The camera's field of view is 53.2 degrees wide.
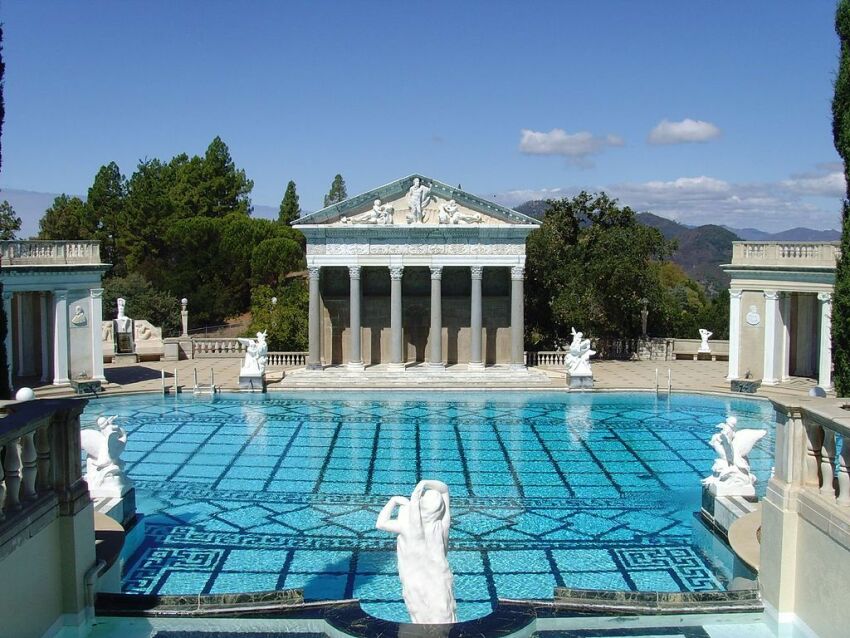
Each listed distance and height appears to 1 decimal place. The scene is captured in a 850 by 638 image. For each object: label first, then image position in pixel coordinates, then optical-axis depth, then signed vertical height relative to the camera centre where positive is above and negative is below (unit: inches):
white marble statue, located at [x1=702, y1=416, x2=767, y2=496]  512.1 -106.4
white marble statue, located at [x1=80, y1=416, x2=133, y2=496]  520.1 -108.0
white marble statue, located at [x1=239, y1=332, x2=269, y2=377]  1136.2 -98.2
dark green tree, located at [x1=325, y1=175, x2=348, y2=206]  3302.7 +379.9
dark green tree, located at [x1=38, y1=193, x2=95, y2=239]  2231.8 +166.3
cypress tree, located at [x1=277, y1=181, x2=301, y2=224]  2573.3 +248.8
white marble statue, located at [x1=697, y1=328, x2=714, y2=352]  1460.4 -83.3
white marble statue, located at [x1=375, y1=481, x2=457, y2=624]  263.0 -83.7
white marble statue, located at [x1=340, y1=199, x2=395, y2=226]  1232.2 +107.3
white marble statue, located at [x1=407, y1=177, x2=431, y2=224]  1234.0 +130.7
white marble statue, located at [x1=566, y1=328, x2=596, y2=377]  1152.8 -92.6
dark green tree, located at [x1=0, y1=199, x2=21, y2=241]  2003.0 +154.5
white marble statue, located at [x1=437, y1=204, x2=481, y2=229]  1236.5 +108.0
